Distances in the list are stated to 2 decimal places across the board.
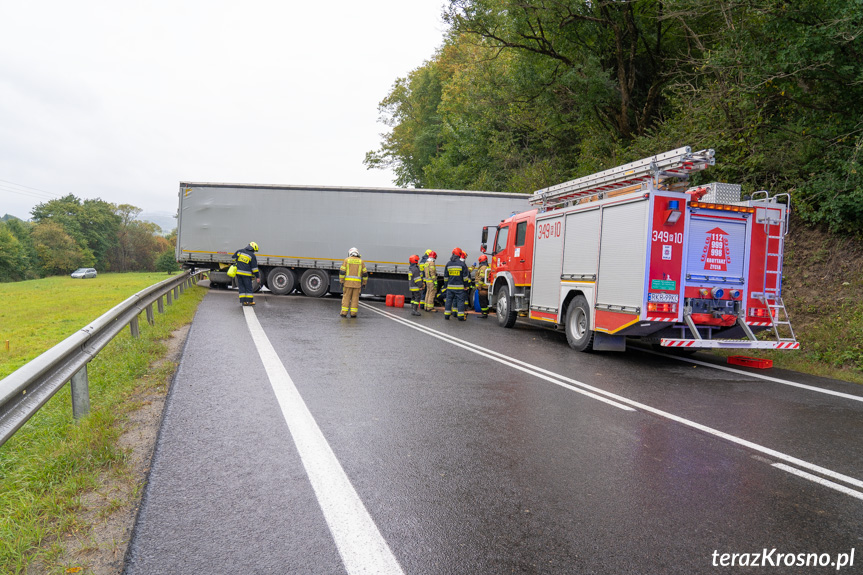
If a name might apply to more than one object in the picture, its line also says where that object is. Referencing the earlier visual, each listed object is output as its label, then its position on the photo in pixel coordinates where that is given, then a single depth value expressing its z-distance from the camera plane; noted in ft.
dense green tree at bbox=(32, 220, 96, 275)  313.32
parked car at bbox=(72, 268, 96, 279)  287.89
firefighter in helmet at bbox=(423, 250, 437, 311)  51.19
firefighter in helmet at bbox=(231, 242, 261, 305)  50.16
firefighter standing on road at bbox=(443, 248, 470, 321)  47.39
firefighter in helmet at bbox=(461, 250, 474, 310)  55.72
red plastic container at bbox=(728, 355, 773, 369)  29.22
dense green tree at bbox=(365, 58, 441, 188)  146.30
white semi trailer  65.57
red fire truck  27.78
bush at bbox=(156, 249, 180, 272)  404.98
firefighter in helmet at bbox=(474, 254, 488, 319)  54.24
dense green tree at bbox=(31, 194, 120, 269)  349.61
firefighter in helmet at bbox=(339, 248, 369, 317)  45.09
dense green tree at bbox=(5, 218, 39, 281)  297.33
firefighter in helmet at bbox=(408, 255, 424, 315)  51.55
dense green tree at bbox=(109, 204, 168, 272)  402.72
